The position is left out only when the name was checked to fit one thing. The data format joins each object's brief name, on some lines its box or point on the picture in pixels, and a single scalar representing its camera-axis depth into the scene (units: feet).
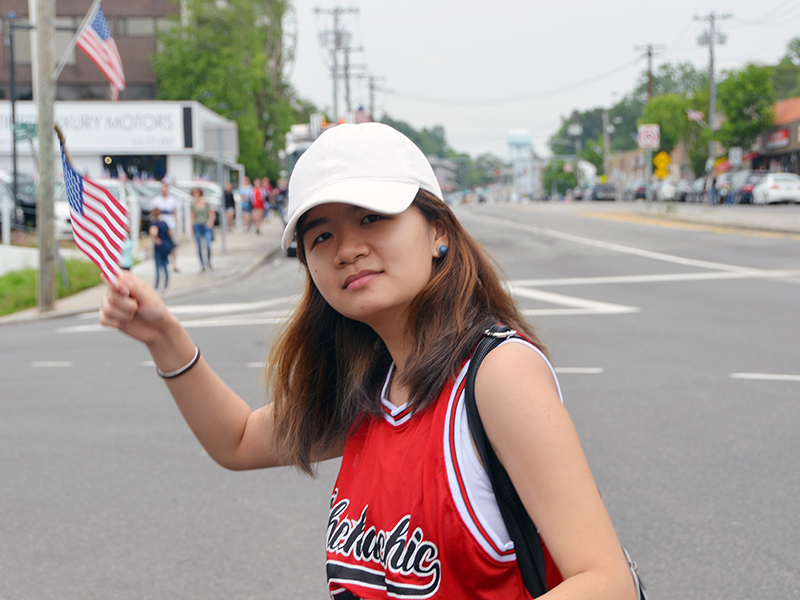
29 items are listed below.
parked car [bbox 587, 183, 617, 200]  214.69
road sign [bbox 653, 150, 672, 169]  116.37
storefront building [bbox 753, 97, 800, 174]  169.58
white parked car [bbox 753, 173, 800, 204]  125.80
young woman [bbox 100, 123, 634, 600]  4.52
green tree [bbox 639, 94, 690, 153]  212.68
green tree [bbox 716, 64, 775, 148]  170.71
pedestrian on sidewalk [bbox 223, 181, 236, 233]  89.71
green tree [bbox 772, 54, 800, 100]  317.63
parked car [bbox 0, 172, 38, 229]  86.12
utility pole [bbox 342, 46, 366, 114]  209.77
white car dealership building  129.08
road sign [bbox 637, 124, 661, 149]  115.03
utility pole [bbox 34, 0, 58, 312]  46.11
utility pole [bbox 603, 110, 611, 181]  294.29
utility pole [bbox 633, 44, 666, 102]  229.49
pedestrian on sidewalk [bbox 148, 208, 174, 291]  53.16
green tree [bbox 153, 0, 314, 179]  160.76
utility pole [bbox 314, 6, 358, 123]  197.06
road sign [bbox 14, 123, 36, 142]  48.73
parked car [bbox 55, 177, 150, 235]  74.64
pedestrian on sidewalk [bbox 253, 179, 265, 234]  101.19
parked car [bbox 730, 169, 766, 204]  135.95
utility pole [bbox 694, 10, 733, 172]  178.13
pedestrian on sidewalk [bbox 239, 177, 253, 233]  108.27
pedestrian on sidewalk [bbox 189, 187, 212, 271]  60.86
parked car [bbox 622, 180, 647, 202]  187.93
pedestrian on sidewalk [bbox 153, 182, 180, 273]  59.36
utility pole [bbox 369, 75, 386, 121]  258.57
